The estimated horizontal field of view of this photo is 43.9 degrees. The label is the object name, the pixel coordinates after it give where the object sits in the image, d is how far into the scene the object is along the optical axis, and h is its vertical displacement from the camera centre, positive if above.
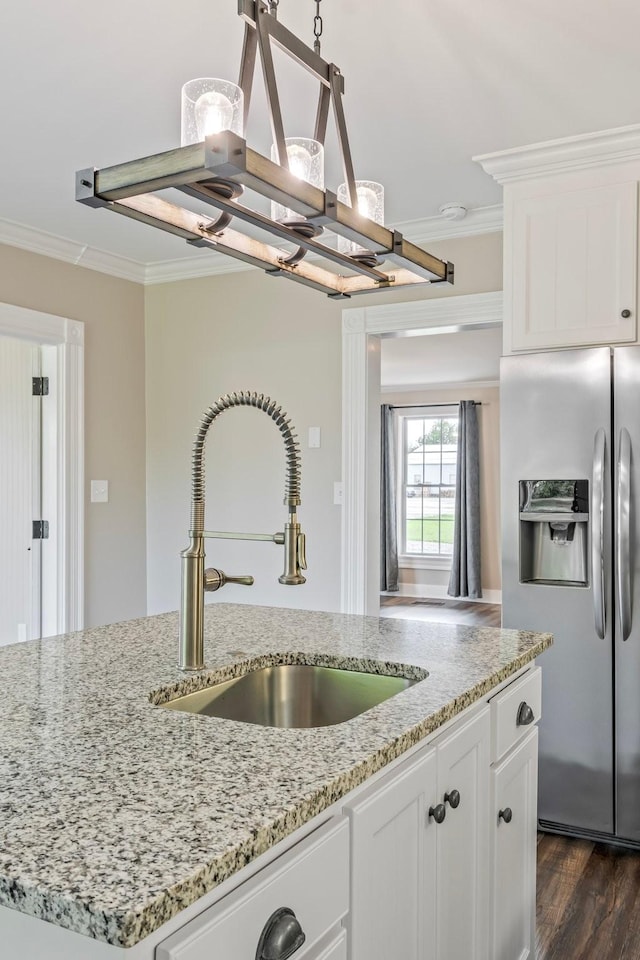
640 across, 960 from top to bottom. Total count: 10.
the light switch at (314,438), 4.25 +0.27
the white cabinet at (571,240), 2.93 +0.95
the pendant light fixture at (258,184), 1.31 +0.55
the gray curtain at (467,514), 9.00 -0.29
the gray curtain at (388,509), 9.51 -0.24
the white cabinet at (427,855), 1.15 -0.61
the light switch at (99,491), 4.54 -0.01
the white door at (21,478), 4.35 +0.06
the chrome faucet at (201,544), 1.60 -0.11
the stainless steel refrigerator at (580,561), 2.83 -0.27
